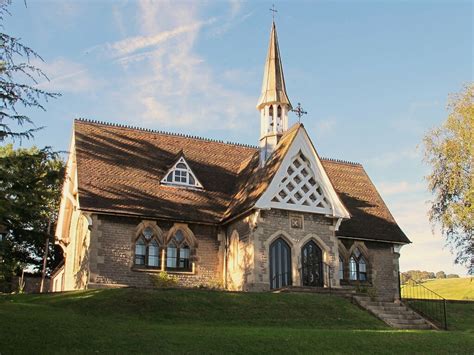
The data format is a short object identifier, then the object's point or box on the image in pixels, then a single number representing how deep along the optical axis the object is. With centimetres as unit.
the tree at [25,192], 1428
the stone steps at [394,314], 2083
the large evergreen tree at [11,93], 1434
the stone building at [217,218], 2534
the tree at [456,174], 3109
